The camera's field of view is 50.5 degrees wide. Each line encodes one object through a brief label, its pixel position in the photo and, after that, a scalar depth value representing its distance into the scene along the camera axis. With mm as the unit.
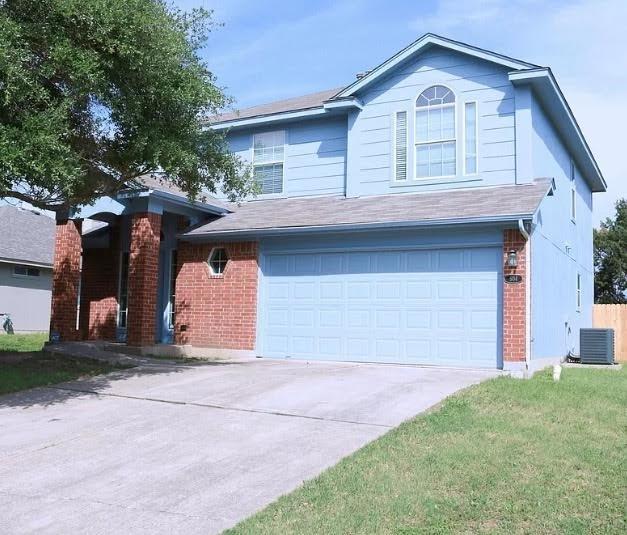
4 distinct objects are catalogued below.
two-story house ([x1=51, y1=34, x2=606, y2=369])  12414
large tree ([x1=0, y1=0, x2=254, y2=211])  8281
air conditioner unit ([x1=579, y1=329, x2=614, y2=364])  15055
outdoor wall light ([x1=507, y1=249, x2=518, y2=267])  11805
